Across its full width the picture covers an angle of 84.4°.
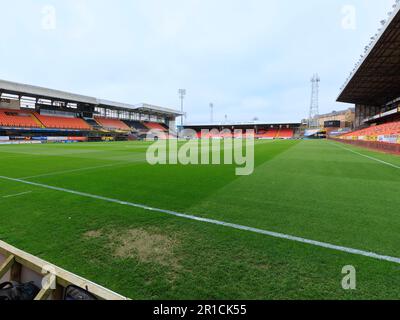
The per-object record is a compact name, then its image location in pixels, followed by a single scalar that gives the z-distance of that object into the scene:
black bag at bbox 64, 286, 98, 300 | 1.95
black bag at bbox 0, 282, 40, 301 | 2.09
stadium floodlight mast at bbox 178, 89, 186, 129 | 82.19
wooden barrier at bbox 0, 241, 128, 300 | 2.01
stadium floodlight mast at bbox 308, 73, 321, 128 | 93.99
